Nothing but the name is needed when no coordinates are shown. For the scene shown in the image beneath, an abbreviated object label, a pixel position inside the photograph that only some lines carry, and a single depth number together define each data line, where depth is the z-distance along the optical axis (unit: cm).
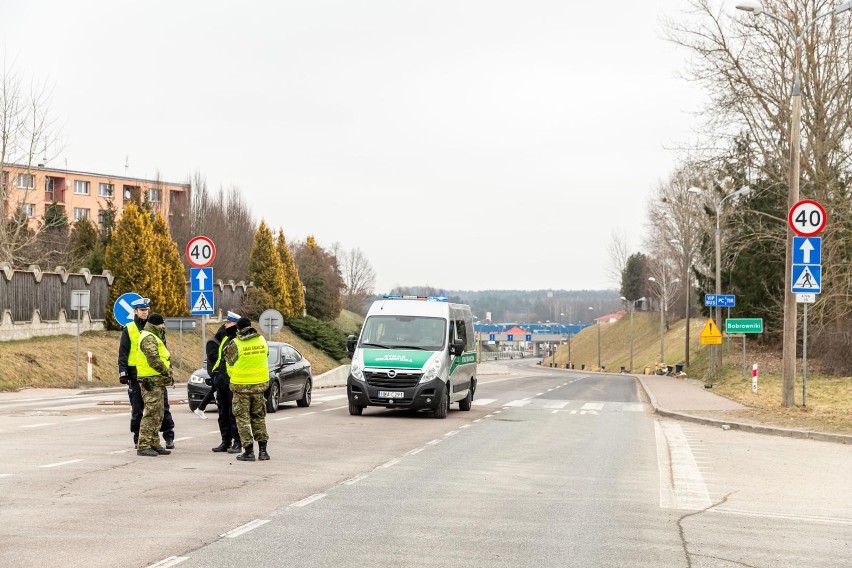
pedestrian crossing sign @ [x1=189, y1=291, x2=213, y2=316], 2289
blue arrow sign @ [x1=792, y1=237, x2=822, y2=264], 2083
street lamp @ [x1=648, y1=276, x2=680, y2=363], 8438
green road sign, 3419
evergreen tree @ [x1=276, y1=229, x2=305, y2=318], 7344
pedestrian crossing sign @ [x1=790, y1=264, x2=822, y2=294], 2066
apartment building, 9894
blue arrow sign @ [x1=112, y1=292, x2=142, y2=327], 2214
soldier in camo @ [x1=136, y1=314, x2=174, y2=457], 1359
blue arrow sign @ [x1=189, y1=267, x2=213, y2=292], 2309
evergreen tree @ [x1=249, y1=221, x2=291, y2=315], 6875
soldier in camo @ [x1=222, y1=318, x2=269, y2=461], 1343
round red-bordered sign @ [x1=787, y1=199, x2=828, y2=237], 2061
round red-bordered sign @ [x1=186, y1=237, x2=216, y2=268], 2269
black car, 2217
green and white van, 2109
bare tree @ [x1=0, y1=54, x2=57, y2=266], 4853
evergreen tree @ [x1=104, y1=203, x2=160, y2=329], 4738
